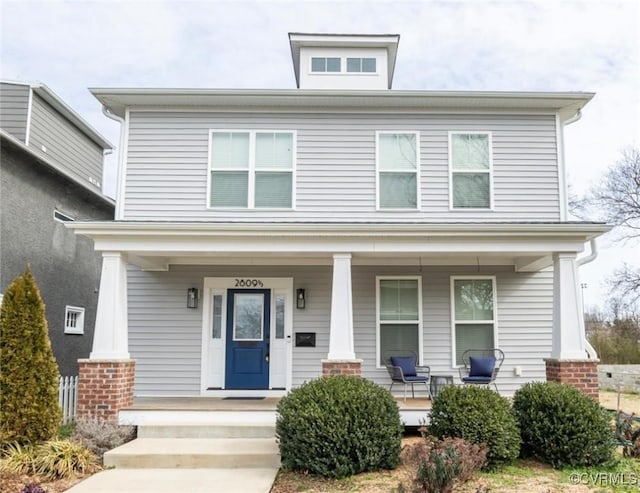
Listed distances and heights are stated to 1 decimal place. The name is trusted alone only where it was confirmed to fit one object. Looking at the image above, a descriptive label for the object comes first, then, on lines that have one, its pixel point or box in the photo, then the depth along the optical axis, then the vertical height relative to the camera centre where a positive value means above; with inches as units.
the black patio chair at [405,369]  350.0 -25.9
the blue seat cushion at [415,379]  349.7 -31.2
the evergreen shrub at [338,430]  238.5 -44.2
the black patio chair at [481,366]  347.3 -23.1
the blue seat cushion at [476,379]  343.6 -30.8
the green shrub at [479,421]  248.8 -41.4
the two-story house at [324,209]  378.0 +81.9
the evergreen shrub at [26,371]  260.7 -21.2
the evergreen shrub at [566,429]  250.7 -44.8
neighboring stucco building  391.9 +94.0
